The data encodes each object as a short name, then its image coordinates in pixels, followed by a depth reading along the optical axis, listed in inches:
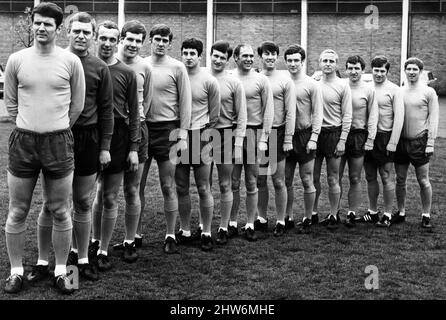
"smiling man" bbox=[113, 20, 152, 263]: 225.8
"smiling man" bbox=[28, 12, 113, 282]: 201.5
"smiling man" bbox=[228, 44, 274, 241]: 271.3
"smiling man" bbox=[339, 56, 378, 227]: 294.7
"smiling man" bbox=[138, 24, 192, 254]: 239.5
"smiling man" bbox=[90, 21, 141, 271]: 215.0
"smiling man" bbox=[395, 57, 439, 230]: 294.8
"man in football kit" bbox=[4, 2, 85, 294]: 183.8
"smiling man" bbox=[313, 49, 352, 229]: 290.0
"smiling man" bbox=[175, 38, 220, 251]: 250.7
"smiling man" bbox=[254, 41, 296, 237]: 277.0
